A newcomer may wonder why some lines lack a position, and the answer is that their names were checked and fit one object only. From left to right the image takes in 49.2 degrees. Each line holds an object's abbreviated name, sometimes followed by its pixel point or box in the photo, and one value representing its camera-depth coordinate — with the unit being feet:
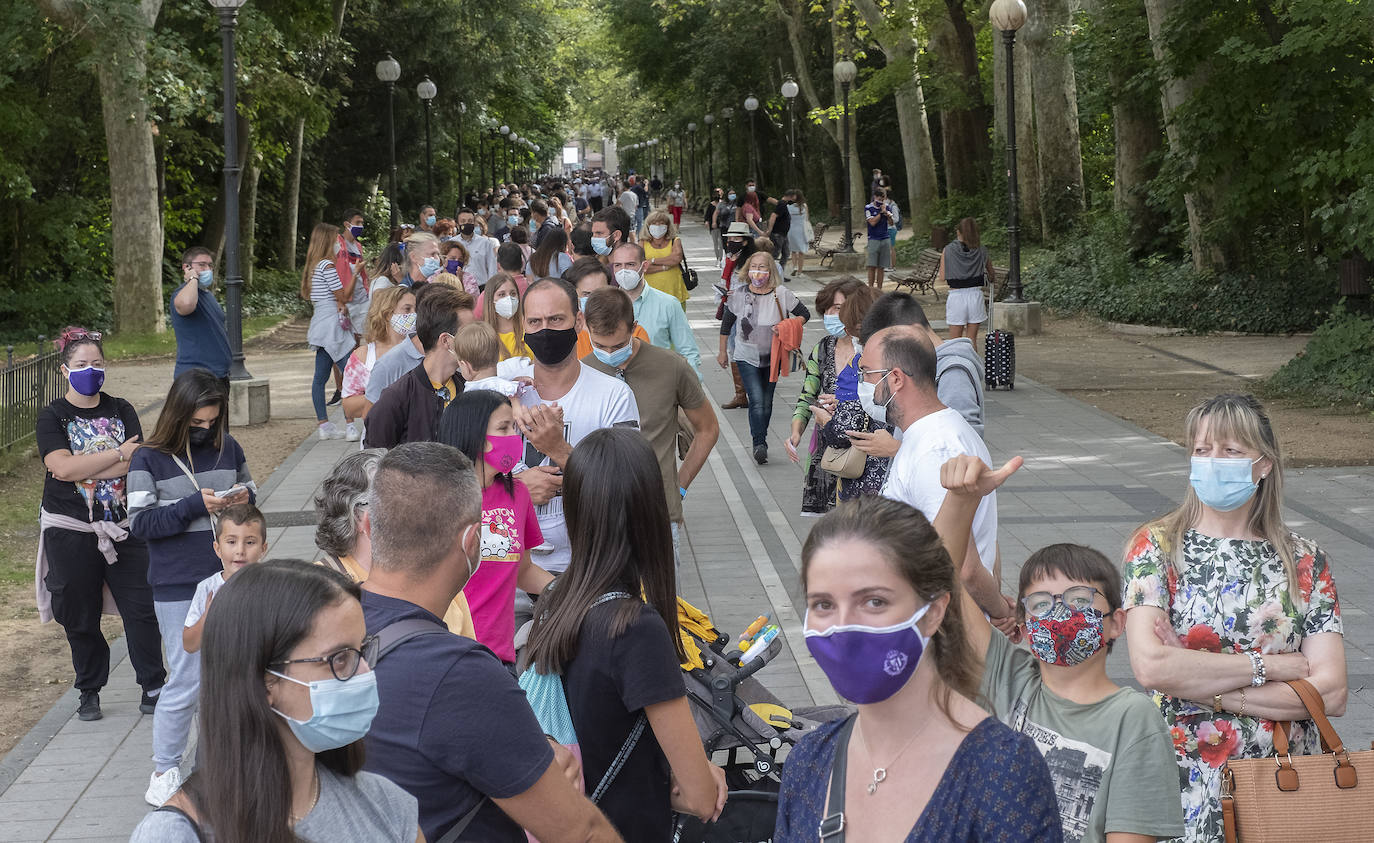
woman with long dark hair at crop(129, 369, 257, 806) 21.29
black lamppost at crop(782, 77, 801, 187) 136.77
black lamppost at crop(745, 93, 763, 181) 177.58
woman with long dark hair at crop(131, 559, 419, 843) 7.96
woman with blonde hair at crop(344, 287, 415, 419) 33.30
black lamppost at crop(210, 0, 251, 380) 55.57
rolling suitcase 57.47
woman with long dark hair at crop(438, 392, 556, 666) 16.02
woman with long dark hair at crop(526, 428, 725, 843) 11.75
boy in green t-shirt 10.96
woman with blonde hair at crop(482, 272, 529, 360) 31.27
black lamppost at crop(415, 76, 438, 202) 117.08
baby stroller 15.02
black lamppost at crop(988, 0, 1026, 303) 71.82
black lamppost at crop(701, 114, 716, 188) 215.26
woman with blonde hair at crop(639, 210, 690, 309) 46.55
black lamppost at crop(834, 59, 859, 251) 115.34
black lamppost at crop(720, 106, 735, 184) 224.18
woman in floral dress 12.90
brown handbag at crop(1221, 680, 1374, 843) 12.37
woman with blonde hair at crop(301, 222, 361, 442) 49.73
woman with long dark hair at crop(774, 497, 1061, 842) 7.94
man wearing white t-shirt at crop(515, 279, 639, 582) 20.35
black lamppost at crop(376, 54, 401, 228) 102.47
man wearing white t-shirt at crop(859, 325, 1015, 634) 16.47
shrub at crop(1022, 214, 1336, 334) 71.10
